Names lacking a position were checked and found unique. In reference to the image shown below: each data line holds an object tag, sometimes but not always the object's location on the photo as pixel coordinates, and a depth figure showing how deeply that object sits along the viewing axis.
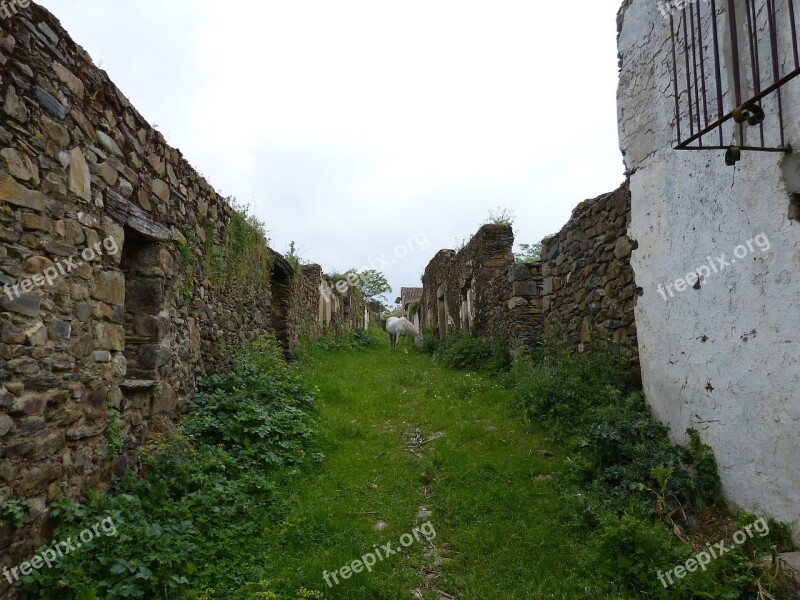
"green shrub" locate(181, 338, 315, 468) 4.48
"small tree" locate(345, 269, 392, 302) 38.42
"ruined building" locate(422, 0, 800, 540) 2.79
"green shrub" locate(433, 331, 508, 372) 8.53
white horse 14.19
